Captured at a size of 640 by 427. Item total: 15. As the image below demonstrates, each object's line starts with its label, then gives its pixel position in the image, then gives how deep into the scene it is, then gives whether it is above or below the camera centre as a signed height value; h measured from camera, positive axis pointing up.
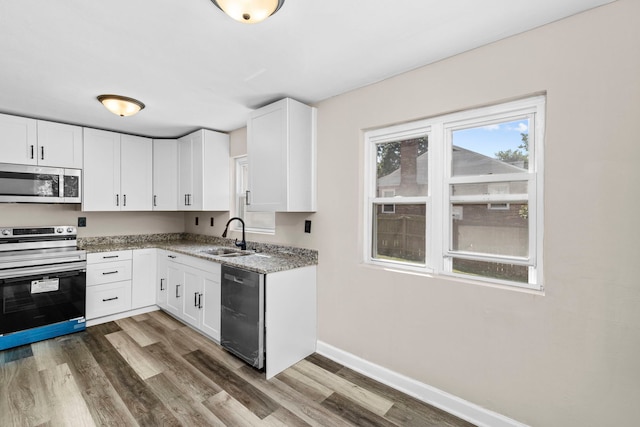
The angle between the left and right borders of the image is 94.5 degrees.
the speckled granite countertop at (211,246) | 2.55 -0.44
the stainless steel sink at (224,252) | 3.19 -0.46
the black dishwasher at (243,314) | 2.31 -0.86
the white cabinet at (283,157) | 2.58 +0.49
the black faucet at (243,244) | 3.33 -0.38
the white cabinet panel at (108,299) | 3.32 -1.03
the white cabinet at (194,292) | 2.85 -0.86
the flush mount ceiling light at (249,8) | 1.33 +0.93
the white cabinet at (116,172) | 3.54 +0.50
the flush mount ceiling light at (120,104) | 2.58 +0.95
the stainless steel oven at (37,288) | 2.74 -0.76
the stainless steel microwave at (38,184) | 3.00 +0.28
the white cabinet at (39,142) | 3.01 +0.73
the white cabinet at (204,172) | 3.68 +0.51
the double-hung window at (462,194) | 1.77 +0.12
